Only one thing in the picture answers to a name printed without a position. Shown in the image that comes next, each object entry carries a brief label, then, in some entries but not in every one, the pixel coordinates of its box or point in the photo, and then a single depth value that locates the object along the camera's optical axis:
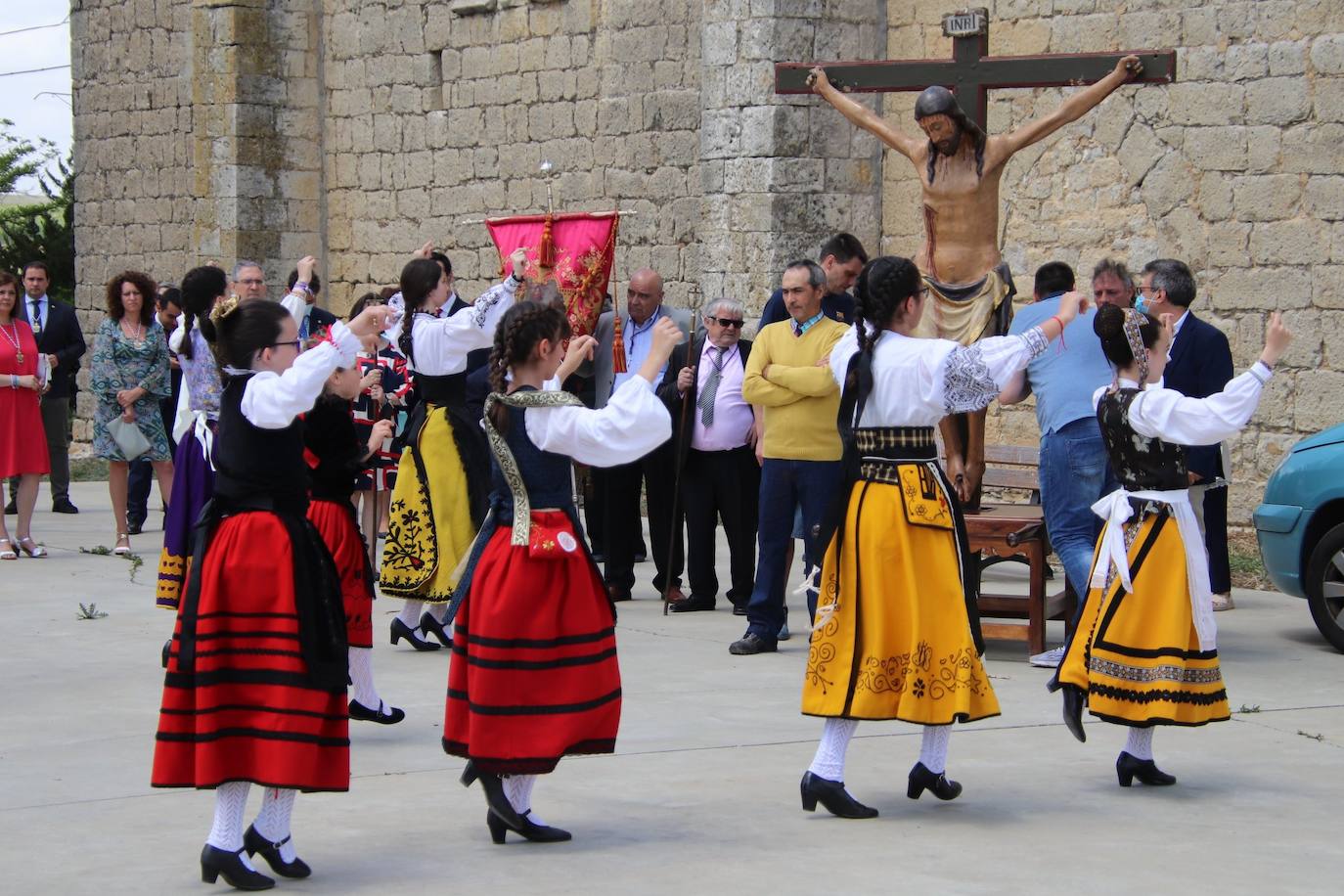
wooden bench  8.08
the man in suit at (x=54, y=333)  13.30
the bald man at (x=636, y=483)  9.90
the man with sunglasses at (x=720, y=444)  9.30
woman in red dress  11.54
